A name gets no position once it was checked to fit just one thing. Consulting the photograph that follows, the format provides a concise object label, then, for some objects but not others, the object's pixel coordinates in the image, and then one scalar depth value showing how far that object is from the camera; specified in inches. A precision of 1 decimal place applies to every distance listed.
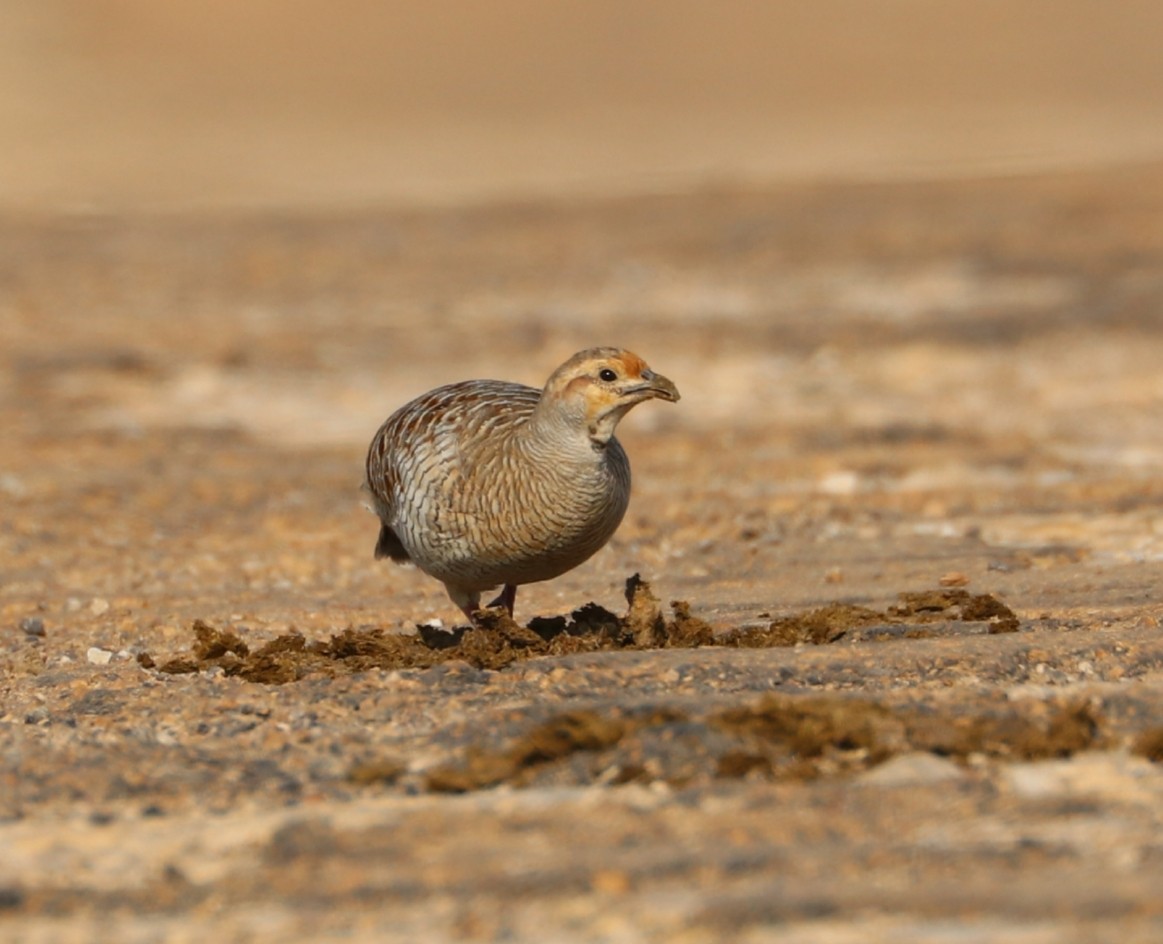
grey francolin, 536.7
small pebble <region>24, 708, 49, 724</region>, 505.0
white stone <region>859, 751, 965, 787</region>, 408.8
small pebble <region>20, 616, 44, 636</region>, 670.5
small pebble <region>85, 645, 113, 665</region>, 611.8
